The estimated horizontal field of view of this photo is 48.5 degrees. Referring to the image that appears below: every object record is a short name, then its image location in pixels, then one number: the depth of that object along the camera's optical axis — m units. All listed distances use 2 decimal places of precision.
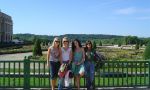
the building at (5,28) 51.19
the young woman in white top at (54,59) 4.77
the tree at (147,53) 12.63
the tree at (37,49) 19.68
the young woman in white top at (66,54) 4.81
